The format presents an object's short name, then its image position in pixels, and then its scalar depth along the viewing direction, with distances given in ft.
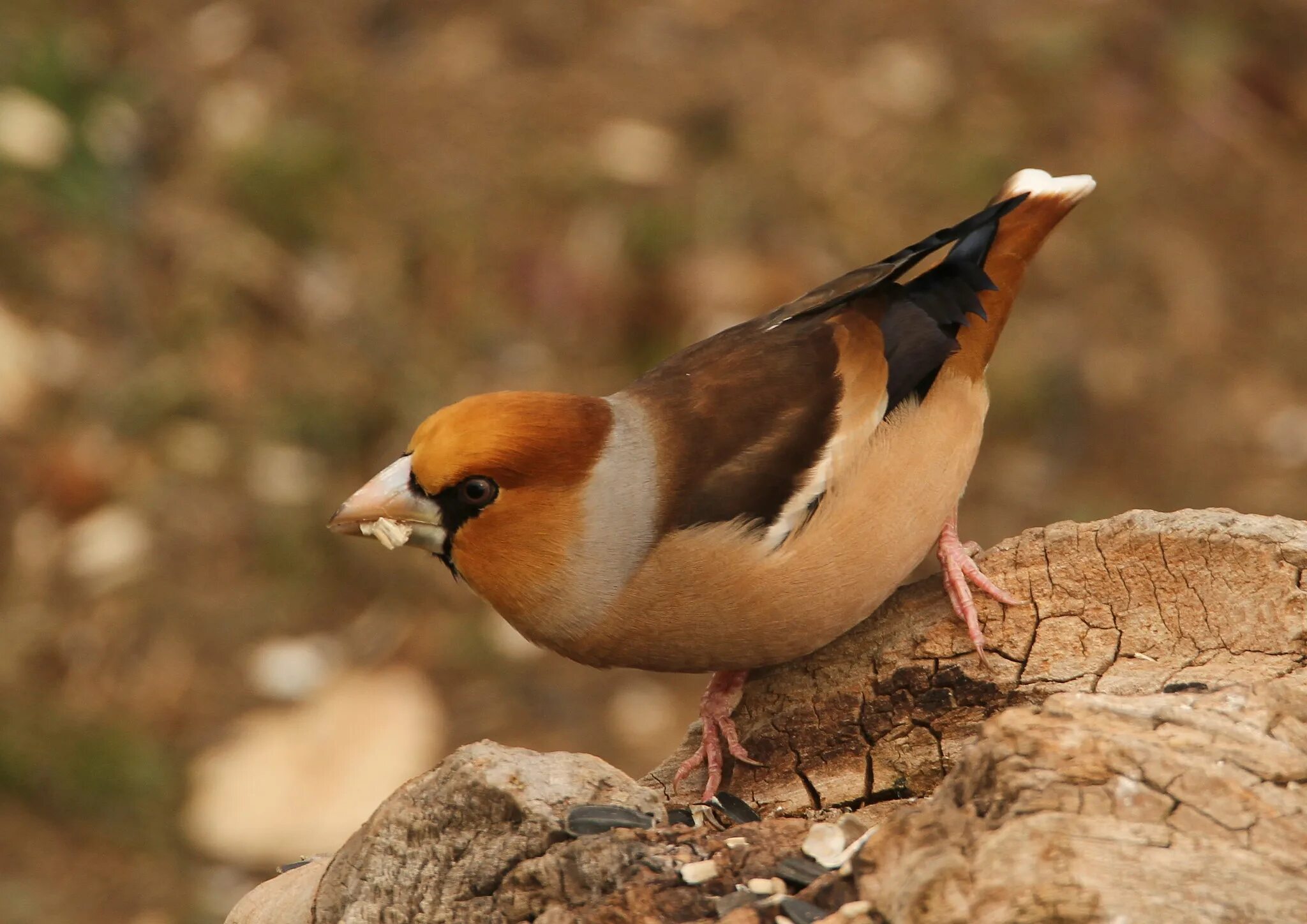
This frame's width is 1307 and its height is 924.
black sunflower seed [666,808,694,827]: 17.78
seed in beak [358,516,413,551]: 21.01
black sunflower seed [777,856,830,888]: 15.39
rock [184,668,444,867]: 31.45
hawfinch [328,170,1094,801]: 20.33
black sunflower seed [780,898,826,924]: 14.43
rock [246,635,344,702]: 34.58
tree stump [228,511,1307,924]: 13.20
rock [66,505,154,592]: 35.63
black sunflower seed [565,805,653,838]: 15.52
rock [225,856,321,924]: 17.33
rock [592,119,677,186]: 42.06
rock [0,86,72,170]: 40.65
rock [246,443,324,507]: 37.24
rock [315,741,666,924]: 15.76
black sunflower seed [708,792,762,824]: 18.04
